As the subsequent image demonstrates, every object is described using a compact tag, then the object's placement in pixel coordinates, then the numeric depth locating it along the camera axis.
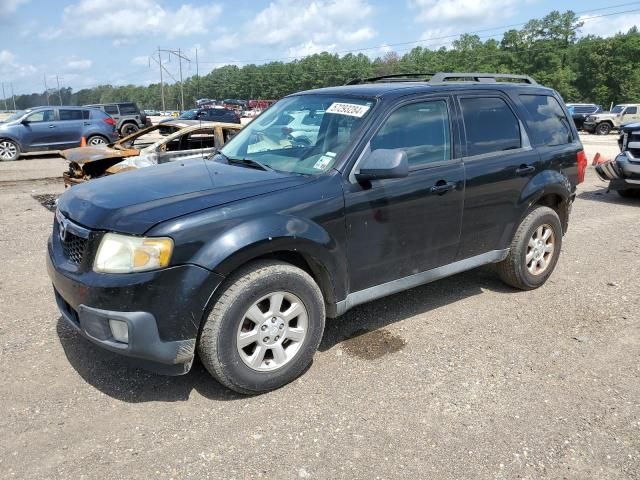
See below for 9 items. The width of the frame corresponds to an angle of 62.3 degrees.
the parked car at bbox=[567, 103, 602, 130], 32.47
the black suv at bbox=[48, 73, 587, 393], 2.83
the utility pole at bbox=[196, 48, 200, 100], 126.80
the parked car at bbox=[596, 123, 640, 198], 9.01
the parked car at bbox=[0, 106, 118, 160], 15.84
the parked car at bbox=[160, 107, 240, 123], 26.50
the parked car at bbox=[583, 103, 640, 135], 30.16
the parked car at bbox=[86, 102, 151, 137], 23.92
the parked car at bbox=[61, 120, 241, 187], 8.59
